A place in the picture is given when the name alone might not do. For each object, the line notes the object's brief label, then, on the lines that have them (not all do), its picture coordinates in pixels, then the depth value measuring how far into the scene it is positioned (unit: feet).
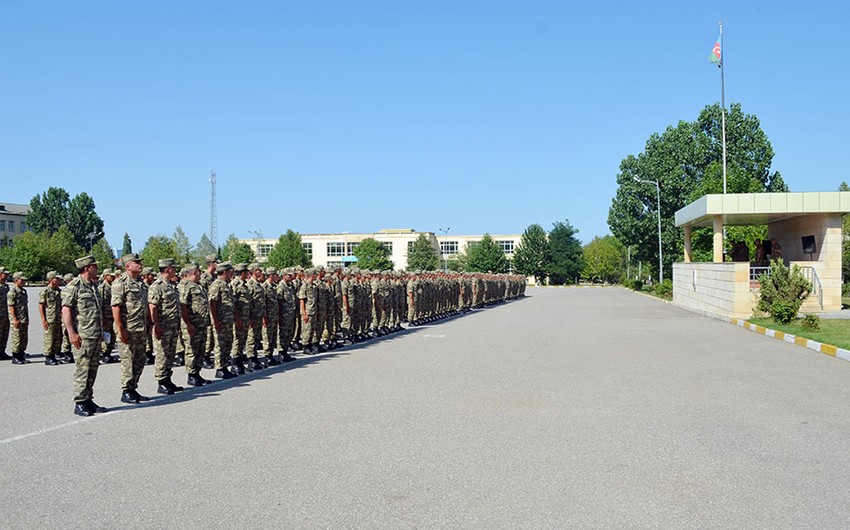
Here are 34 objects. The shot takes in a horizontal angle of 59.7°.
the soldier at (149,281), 44.09
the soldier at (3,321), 46.88
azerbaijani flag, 113.29
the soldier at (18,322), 45.96
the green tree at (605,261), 387.14
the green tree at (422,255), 375.86
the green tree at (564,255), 372.99
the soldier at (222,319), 37.81
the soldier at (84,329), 27.53
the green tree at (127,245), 400.75
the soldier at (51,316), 45.21
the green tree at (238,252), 380.17
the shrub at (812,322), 58.90
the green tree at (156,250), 264.21
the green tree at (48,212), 337.52
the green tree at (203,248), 395.75
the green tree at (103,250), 291.09
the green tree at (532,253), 370.12
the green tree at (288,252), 349.00
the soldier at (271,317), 44.27
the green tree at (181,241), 329.31
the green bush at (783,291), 65.72
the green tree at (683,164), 199.72
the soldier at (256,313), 41.96
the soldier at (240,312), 39.65
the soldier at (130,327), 30.09
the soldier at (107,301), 44.32
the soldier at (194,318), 35.45
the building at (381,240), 431.02
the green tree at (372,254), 371.56
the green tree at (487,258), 360.28
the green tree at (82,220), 339.98
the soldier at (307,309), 49.37
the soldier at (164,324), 32.53
